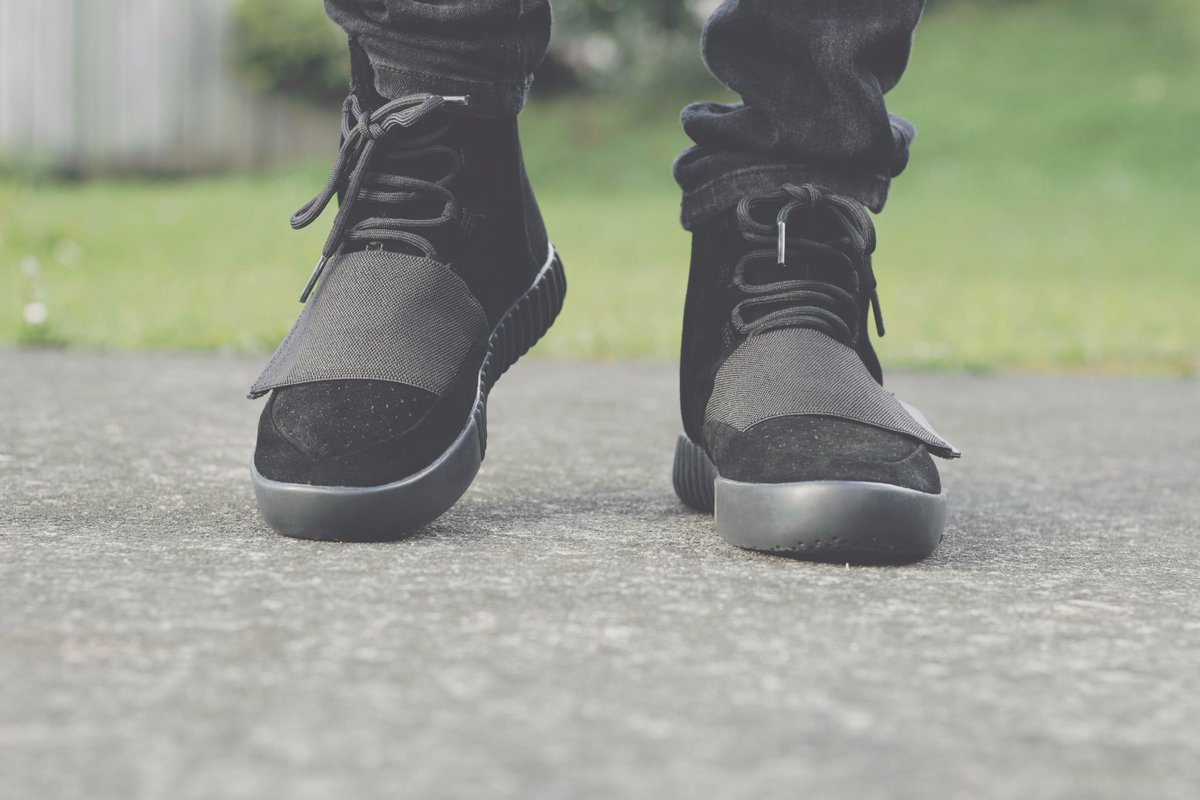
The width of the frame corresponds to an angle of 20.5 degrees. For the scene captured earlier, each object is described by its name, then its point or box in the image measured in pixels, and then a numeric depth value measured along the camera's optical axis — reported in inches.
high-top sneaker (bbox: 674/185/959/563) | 60.4
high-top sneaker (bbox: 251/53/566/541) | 61.1
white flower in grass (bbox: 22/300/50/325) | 104.8
